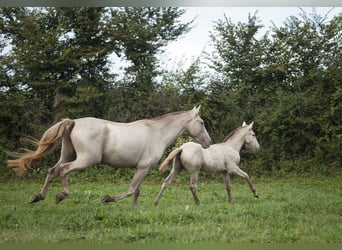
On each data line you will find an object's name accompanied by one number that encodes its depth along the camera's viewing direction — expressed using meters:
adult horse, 10.38
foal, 11.64
